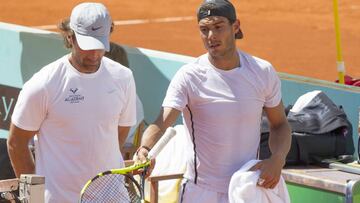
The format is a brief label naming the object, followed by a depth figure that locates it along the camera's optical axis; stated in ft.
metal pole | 67.32
